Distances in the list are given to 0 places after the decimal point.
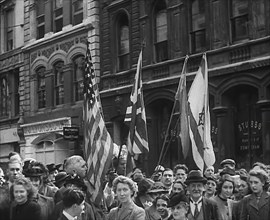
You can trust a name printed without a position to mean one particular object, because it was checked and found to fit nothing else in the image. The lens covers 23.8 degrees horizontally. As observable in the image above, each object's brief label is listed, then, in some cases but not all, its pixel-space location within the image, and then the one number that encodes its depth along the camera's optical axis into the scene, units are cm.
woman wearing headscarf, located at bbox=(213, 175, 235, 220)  838
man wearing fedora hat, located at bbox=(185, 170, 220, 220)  817
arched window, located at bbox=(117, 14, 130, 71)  2266
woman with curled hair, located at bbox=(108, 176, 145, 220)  779
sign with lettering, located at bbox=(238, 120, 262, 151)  1716
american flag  948
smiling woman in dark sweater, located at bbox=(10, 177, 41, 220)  689
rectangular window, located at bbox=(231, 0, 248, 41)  1775
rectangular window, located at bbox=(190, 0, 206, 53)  1925
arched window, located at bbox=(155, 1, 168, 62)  2078
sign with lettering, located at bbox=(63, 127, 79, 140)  2341
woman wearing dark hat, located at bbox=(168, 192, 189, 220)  739
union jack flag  1269
